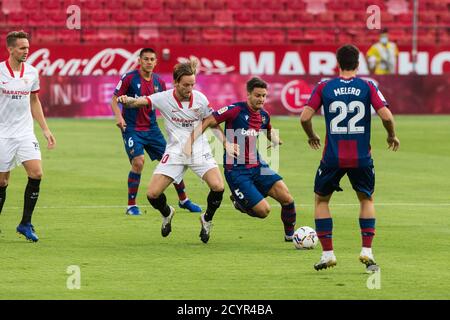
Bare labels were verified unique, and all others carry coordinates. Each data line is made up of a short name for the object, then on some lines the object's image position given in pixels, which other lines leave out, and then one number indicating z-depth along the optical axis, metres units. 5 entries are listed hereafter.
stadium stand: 37.06
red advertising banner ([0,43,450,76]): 33.16
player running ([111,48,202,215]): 15.06
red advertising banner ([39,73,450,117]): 32.31
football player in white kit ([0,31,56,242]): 12.16
